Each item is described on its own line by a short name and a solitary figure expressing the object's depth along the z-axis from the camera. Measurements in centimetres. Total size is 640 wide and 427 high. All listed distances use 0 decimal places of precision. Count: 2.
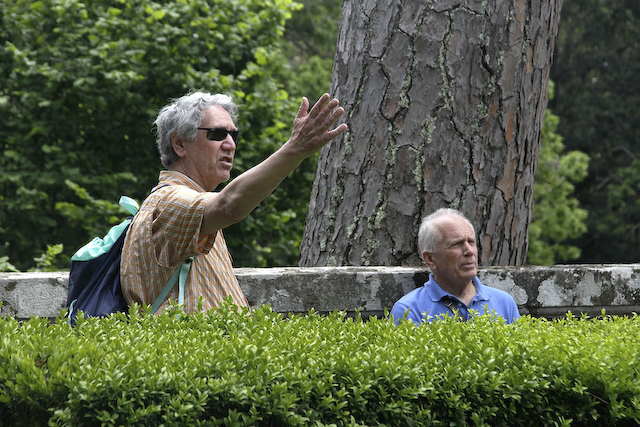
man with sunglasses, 587
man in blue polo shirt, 821
